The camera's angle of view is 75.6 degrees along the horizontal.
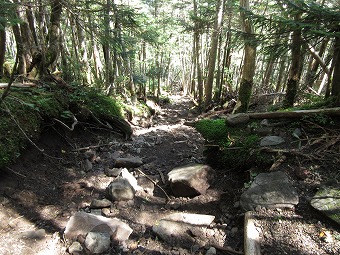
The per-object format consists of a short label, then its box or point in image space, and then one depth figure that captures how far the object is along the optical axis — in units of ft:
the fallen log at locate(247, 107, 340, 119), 13.21
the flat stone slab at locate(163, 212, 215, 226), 11.50
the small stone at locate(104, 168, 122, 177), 16.78
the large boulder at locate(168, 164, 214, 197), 13.70
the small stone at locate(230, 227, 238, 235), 10.59
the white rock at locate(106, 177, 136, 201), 13.78
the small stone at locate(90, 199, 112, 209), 12.93
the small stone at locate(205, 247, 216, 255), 9.67
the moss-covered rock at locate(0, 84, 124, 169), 12.25
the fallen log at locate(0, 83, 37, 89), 15.48
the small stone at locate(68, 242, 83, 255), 9.57
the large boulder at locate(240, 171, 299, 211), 10.31
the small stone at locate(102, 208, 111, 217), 12.58
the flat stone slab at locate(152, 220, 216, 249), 10.50
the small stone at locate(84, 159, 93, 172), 17.11
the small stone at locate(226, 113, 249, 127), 16.61
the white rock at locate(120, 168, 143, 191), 14.98
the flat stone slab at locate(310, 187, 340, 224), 8.87
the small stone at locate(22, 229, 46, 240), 9.95
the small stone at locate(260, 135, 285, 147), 13.65
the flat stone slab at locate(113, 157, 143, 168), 18.02
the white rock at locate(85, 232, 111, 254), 9.82
